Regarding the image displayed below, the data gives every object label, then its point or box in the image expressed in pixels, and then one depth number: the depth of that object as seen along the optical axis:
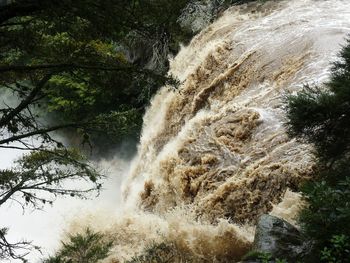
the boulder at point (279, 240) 4.47
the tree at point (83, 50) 3.93
